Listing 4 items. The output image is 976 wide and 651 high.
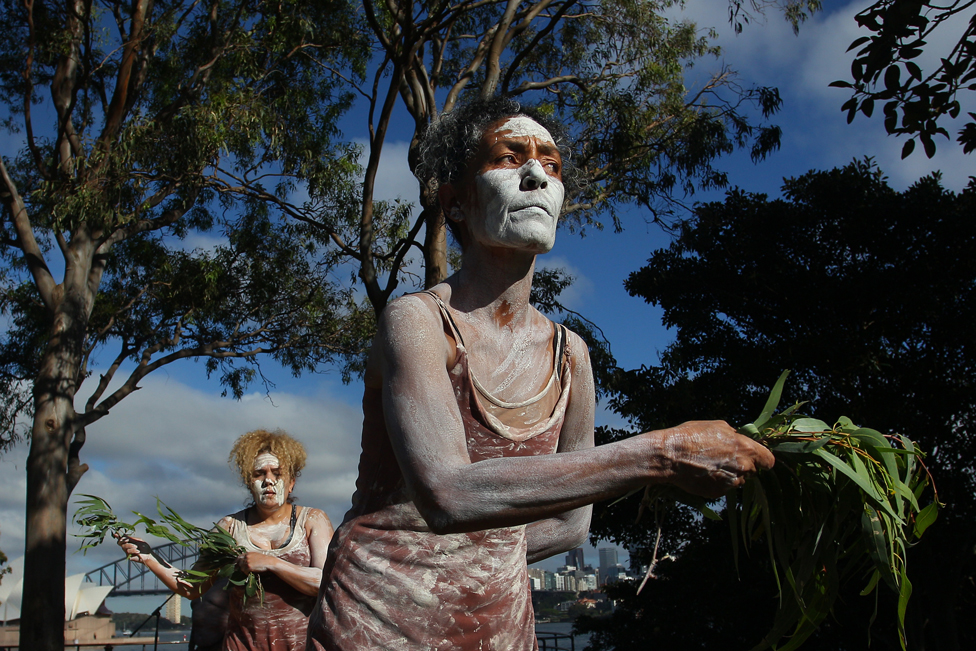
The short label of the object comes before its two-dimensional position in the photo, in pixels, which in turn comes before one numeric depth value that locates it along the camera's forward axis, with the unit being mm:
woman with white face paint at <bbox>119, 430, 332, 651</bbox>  4273
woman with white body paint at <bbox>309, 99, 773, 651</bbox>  1584
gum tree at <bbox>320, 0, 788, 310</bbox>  10266
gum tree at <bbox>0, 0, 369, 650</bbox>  10790
